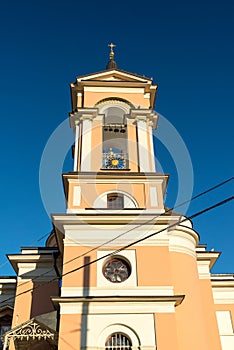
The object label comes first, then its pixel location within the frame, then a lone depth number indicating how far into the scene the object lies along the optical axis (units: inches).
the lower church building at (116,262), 503.2
